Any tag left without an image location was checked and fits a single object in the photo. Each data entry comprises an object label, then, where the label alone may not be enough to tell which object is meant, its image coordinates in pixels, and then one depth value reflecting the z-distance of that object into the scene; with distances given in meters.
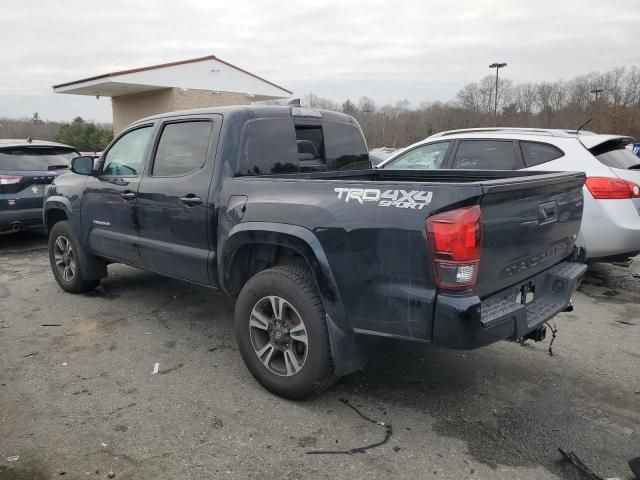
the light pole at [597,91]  41.44
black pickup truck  2.62
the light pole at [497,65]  42.11
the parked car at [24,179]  7.96
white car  5.22
